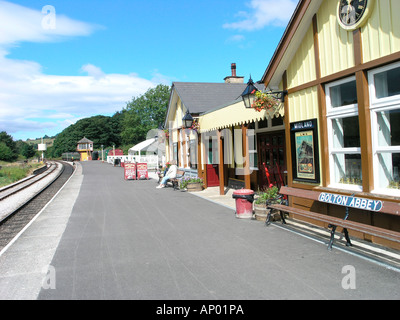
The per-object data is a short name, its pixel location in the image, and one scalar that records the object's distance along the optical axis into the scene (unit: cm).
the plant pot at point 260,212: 760
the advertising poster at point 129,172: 2123
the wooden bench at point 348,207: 465
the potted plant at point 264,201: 759
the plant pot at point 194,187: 1406
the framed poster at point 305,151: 681
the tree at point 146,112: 6244
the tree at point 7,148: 6388
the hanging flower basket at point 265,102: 783
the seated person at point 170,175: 1600
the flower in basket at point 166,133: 2282
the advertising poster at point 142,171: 2158
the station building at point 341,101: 527
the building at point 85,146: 8744
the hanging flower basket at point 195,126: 1452
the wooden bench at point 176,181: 1537
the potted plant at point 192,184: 1408
